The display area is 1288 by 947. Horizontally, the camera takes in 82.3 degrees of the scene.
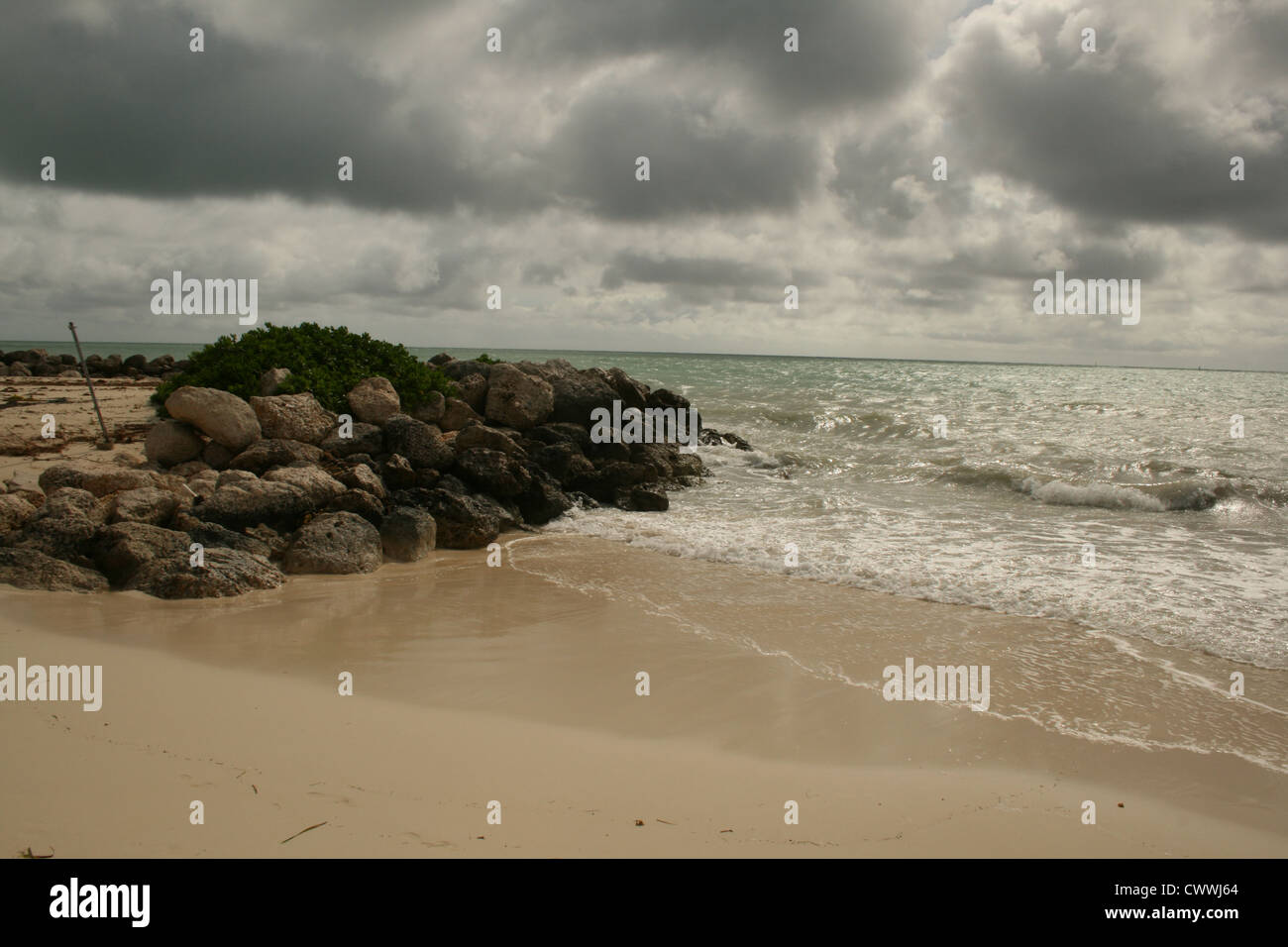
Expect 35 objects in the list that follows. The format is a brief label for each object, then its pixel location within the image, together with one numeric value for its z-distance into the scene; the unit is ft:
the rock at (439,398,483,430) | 50.72
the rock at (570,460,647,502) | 48.34
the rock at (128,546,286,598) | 25.45
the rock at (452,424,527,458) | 44.14
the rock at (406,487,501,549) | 36.60
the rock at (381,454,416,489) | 38.68
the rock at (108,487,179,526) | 29.17
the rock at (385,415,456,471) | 41.57
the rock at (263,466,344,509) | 33.65
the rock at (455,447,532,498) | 41.19
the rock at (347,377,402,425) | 45.65
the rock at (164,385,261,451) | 38.27
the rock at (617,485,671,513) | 46.42
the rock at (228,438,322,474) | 36.83
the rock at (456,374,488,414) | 53.42
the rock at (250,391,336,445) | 40.52
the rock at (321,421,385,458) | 41.32
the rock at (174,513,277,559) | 28.81
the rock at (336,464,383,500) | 36.04
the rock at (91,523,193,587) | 26.61
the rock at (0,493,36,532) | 27.94
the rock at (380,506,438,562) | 33.32
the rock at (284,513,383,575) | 29.85
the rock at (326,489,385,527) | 33.94
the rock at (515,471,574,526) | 42.42
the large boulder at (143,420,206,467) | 39.11
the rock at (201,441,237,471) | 39.11
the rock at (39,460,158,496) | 31.17
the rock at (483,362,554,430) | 52.44
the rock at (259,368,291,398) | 45.69
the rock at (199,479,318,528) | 30.99
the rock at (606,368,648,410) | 60.59
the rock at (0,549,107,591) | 25.29
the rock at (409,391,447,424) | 50.49
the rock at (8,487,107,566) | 26.86
